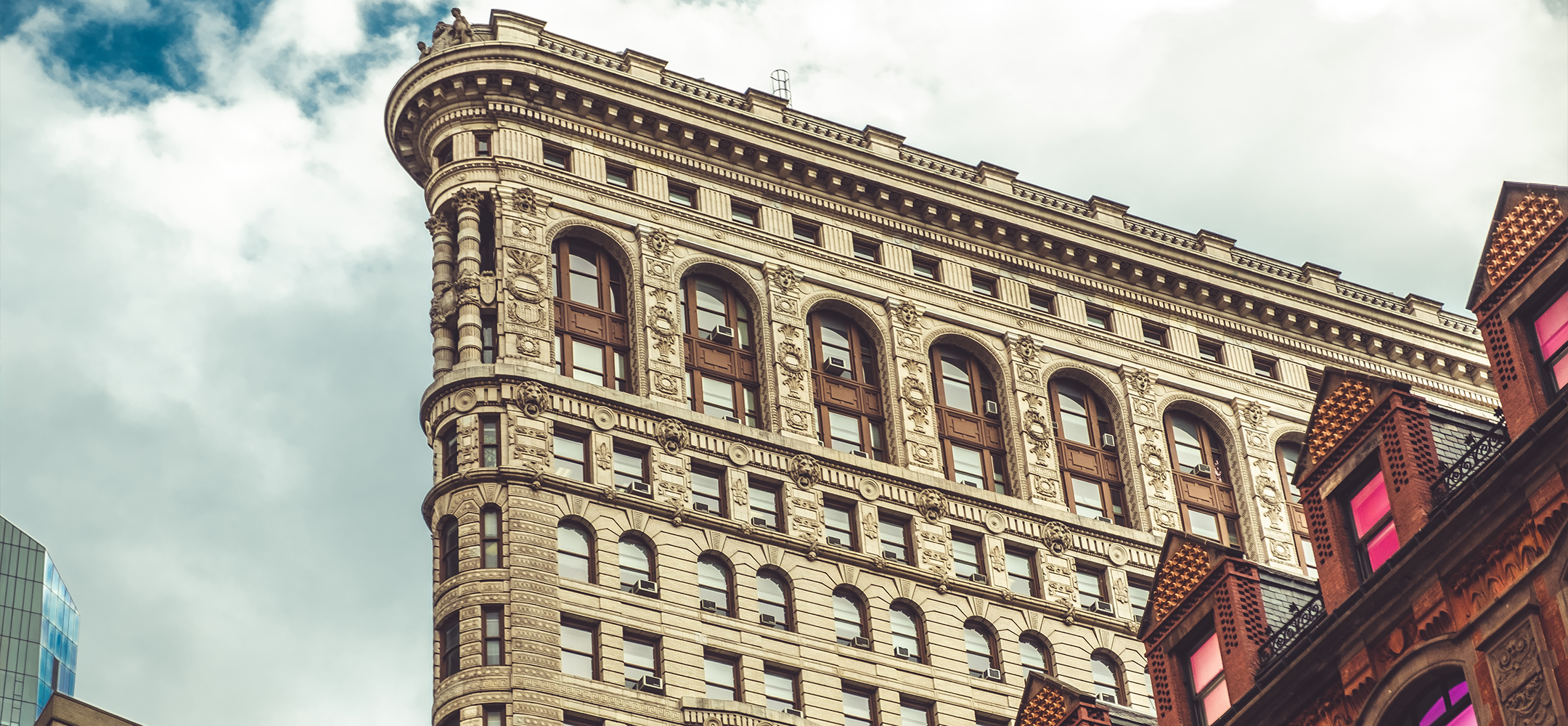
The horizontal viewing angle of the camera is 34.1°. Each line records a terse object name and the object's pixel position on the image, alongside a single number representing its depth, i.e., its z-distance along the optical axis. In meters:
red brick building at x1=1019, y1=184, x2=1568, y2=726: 35.56
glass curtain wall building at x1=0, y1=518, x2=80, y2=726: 171.00
